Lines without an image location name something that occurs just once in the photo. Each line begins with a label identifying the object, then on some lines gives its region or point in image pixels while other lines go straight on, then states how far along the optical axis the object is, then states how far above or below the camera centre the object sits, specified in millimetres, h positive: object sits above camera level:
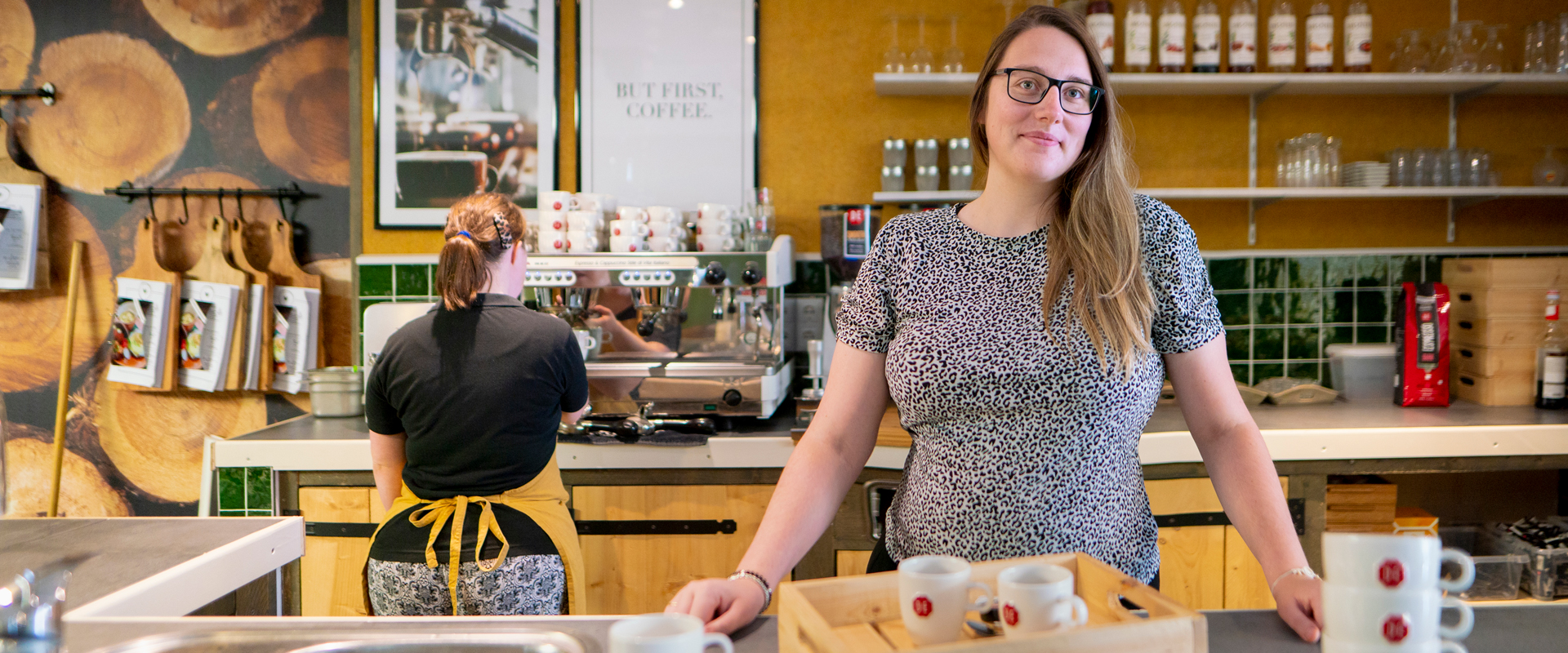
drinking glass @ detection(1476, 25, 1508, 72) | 3174 +812
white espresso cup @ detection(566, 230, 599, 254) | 2930 +184
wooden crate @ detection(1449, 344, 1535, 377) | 2904 -143
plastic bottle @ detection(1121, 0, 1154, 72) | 3107 +852
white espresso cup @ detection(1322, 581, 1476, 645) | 719 -220
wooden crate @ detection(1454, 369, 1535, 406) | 2912 -224
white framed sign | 3340 +684
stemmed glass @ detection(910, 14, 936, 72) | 3133 +777
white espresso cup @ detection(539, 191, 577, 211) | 2932 +304
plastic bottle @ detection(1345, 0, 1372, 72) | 3111 +847
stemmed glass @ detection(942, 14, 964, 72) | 3123 +777
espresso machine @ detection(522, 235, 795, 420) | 2719 -49
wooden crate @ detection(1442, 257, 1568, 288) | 2873 +113
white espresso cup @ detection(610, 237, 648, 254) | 2893 +176
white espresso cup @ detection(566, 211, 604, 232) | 2934 +246
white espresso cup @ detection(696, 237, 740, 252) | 3016 +188
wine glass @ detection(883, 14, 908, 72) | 3164 +784
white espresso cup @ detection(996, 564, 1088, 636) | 791 -236
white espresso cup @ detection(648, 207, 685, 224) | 2977 +272
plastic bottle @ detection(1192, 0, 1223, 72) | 3113 +844
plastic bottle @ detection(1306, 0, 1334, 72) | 3113 +840
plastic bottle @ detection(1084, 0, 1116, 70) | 3109 +883
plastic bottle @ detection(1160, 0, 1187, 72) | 3105 +840
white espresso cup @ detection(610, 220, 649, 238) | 2896 +224
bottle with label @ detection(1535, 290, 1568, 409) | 2826 -164
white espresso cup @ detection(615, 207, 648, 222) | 2906 +267
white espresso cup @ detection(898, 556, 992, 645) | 847 -249
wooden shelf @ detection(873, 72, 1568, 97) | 3074 +709
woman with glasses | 1264 -67
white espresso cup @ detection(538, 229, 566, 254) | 2924 +185
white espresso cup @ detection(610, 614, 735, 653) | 714 -243
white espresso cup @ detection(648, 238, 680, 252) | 2955 +180
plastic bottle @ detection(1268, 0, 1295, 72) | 3131 +859
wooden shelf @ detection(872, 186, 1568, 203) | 3066 +362
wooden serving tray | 773 -264
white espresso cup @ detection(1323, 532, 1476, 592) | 715 -180
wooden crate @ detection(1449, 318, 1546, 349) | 2895 -60
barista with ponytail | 1979 -281
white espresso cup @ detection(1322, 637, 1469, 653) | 723 -246
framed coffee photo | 3338 +697
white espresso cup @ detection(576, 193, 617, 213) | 2971 +309
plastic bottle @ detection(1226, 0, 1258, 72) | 3131 +855
